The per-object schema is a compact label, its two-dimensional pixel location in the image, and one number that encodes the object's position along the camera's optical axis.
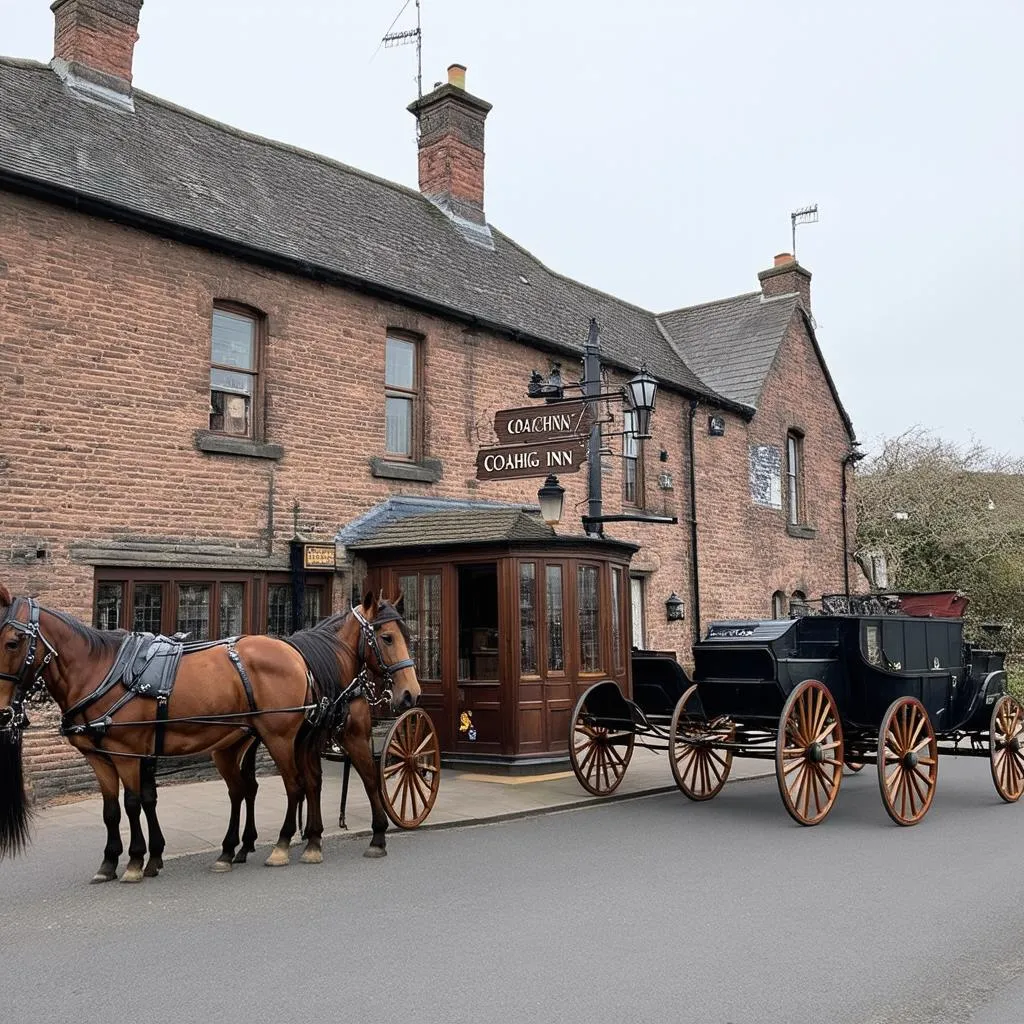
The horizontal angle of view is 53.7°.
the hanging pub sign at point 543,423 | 11.64
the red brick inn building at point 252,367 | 10.41
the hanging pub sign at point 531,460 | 11.57
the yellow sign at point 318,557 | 12.16
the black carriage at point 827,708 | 8.91
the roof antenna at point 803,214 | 25.28
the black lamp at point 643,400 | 12.32
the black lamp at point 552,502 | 11.72
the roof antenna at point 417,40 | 19.17
